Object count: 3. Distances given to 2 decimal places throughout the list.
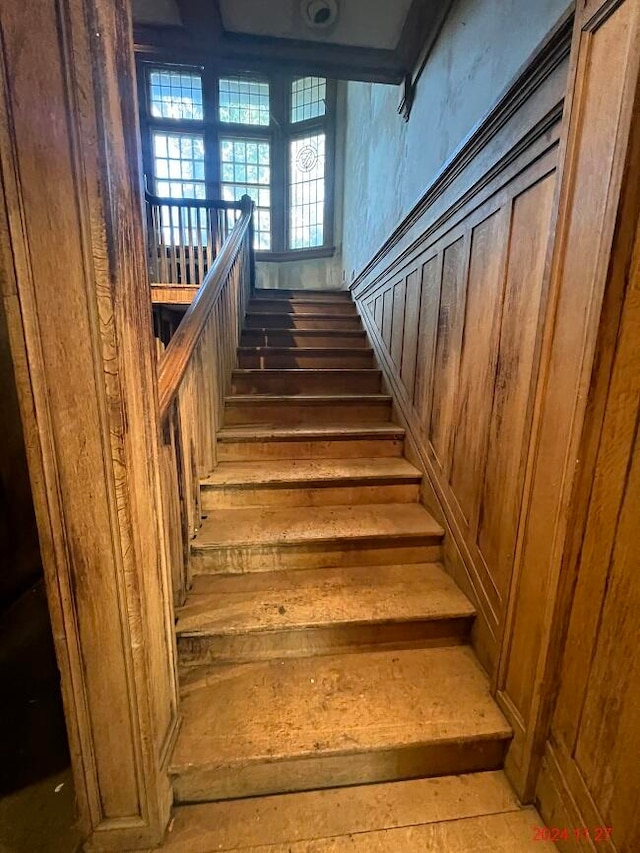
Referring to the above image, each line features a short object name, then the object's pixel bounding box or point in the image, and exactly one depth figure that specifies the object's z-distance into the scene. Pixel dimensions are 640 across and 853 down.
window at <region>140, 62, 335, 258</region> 6.21
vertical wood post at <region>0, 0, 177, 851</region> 0.64
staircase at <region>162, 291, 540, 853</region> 1.04
